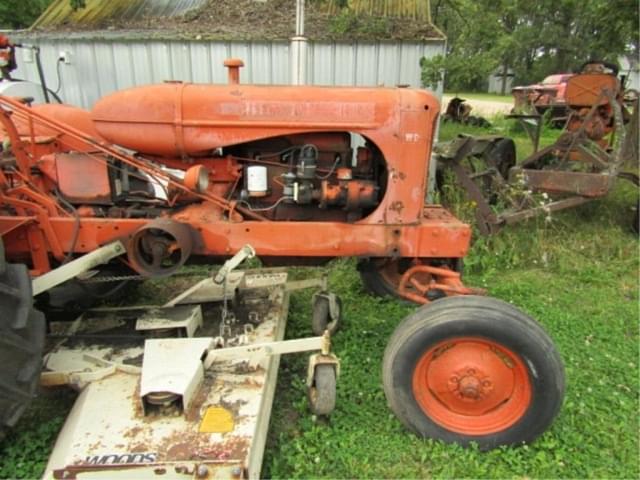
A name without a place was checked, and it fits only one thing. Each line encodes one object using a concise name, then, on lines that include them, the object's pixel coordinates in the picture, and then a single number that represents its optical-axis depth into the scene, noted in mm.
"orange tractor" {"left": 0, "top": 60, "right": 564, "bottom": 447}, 2295
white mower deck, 1972
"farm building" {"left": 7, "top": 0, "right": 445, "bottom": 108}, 5328
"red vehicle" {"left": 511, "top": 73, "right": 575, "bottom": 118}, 8406
